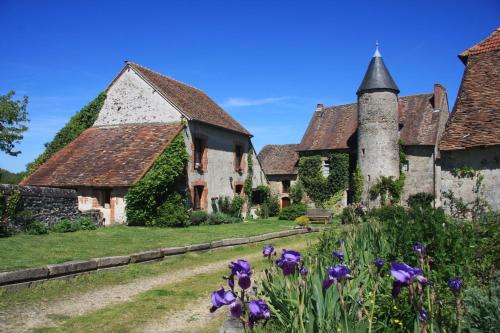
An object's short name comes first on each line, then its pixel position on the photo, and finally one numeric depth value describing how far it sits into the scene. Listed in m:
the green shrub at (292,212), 26.27
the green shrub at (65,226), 15.29
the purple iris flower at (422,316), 2.42
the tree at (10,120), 30.19
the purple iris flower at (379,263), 3.28
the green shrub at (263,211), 27.95
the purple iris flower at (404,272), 2.36
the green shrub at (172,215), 18.75
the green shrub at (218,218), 21.47
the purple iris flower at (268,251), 4.09
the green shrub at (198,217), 20.53
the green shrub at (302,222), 21.66
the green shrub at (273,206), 29.22
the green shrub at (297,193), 33.25
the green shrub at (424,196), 28.28
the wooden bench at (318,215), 24.22
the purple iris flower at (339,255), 4.00
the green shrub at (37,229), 14.38
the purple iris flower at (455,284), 2.64
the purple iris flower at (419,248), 3.43
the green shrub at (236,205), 24.75
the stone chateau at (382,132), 28.42
